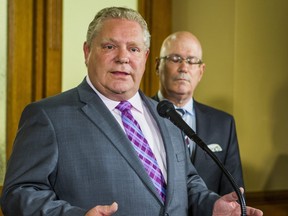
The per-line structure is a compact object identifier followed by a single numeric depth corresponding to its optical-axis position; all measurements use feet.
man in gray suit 7.17
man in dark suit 9.81
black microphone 6.89
